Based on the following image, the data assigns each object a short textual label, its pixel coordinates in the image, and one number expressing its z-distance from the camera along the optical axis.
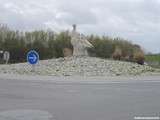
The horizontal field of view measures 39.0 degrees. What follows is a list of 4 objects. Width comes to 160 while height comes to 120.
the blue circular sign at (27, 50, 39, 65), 14.99
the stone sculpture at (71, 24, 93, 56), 20.92
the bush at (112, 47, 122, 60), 24.32
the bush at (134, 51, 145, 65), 22.92
